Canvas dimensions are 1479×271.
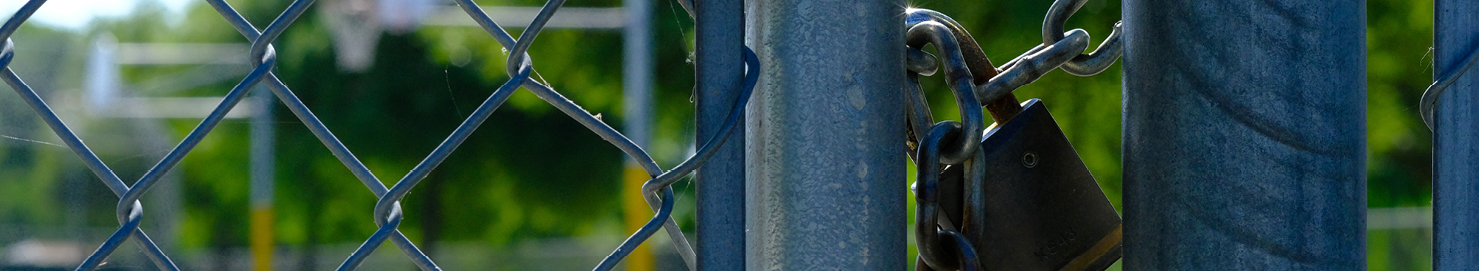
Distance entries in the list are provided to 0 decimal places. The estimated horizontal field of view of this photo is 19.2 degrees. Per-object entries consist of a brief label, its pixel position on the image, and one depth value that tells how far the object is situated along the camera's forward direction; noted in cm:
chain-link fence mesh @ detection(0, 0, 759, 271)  115
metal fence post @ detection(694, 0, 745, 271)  114
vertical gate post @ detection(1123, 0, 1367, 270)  115
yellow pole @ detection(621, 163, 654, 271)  775
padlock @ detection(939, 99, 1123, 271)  120
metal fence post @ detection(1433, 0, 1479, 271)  117
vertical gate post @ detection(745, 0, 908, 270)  114
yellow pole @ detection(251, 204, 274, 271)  1025
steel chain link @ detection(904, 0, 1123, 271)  116
